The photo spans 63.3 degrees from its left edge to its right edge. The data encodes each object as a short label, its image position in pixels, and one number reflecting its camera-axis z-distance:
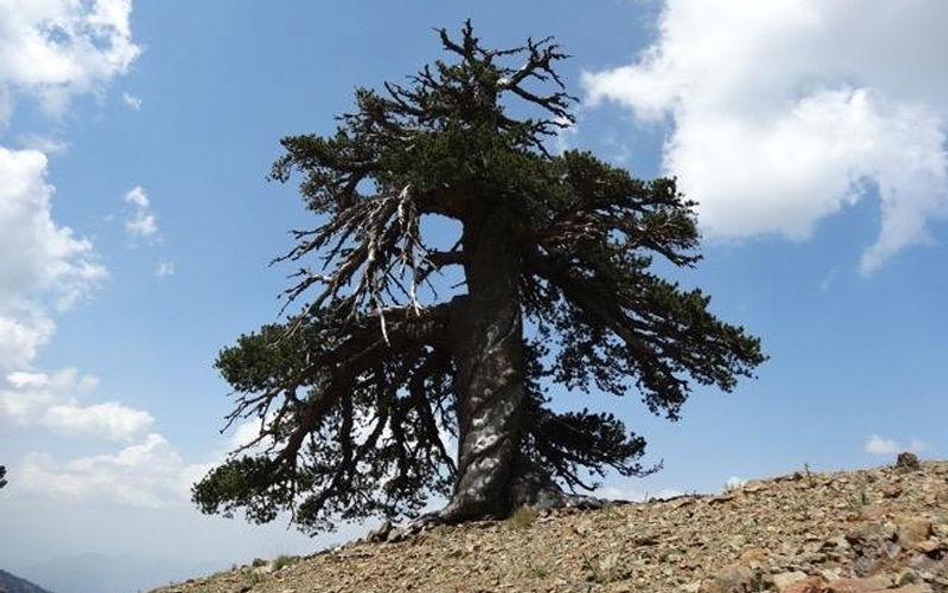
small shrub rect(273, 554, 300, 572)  12.52
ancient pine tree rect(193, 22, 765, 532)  14.58
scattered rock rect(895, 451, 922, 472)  10.17
